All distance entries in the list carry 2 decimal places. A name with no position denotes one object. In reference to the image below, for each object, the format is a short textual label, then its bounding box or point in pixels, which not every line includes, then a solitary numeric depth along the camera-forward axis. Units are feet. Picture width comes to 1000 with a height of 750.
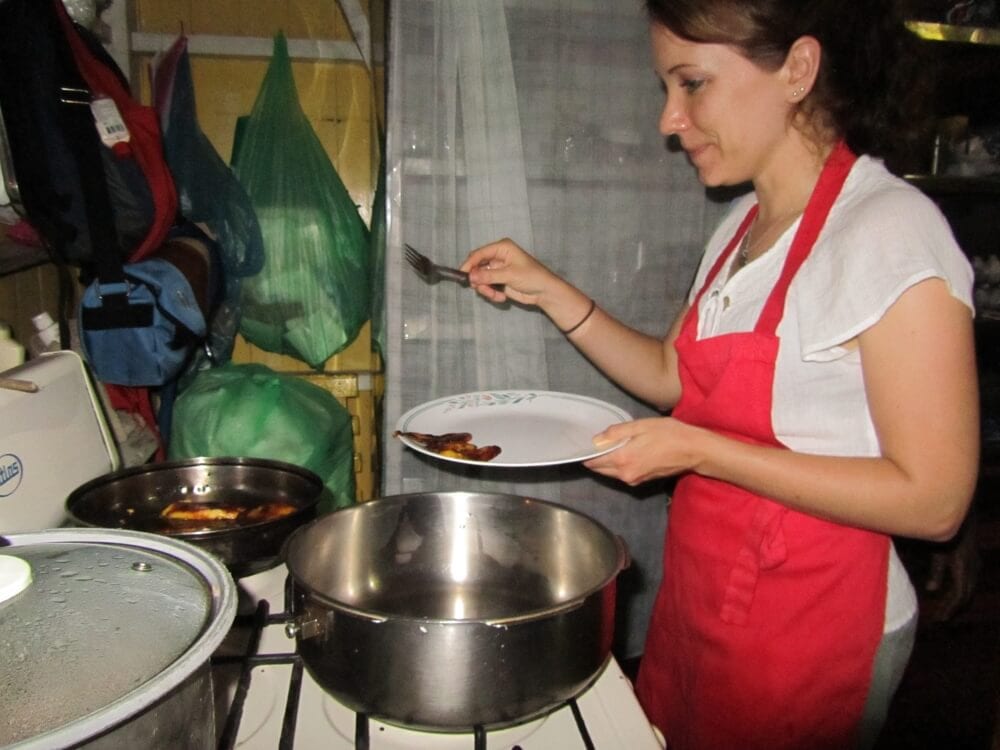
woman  2.97
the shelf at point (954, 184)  6.87
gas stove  2.58
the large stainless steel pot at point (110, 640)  1.54
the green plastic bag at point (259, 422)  5.94
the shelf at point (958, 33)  6.61
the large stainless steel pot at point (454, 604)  2.35
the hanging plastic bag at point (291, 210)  6.98
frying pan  3.32
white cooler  3.31
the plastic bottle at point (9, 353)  3.81
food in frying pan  3.78
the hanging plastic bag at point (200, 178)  6.77
